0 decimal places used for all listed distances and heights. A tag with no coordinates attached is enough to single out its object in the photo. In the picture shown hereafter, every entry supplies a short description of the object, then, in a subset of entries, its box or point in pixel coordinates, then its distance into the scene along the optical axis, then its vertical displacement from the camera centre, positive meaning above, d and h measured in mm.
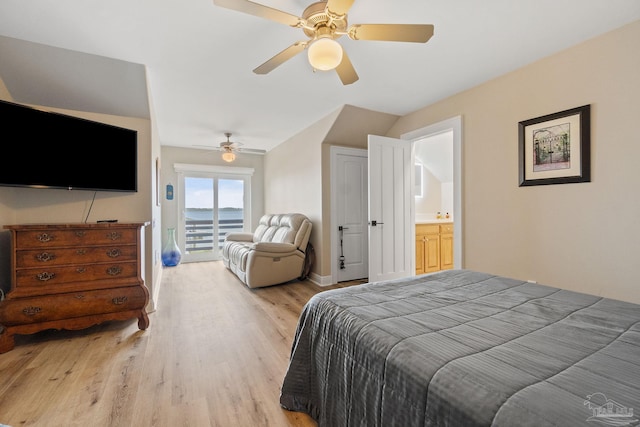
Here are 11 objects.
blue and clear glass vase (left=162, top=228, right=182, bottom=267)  5160 -742
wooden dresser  2055 -525
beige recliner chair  3656 -594
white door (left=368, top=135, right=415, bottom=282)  3387 +53
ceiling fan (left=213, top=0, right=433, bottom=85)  1413 +1068
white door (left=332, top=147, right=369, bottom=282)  4062 -25
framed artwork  2080 +536
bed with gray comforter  634 -429
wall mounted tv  2033 +543
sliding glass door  5758 +70
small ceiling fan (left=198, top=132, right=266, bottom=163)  4691 +1193
